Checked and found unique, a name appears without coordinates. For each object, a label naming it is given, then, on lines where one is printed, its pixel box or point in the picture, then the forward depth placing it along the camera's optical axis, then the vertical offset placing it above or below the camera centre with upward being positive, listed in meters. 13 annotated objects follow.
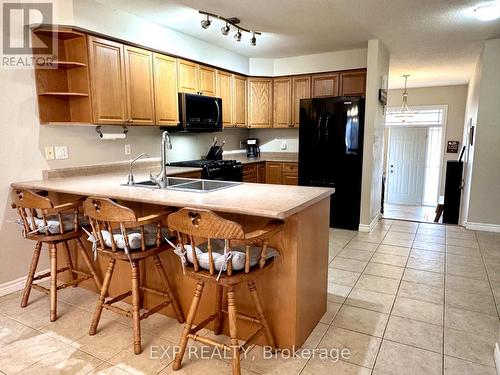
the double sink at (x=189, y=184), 2.45 -0.31
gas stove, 3.98 -0.29
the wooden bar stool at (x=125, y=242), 1.85 -0.57
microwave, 3.91 +0.40
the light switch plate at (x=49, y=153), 2.94 -0.07
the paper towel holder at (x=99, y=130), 3.34 +0.16
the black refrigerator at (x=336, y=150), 4.29 -0.06
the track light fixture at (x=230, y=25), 3.28 +1.31
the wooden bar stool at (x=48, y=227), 2.25 -0.59
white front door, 7.81 -0.47
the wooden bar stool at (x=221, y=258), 1.55 -0.58
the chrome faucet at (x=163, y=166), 2.43 -0.15
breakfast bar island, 1.84 -0.59
